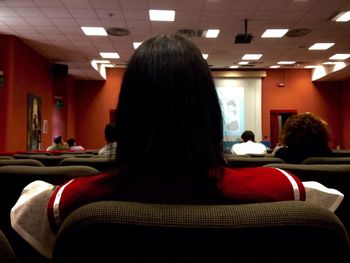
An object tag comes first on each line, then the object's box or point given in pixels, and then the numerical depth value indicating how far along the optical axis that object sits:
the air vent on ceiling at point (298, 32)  8.97
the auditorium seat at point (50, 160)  2.92
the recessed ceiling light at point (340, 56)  11.56
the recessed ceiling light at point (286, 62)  12.81
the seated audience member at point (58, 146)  8.57
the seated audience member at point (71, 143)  10.61
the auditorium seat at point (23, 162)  2.14
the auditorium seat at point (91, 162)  2.31
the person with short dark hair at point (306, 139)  2.85
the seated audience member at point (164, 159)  0.74
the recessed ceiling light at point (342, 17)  7.88
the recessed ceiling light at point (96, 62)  12.38
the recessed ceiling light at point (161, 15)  7.72
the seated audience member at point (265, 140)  13.10
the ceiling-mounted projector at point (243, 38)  8.26
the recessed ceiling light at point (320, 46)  10.37
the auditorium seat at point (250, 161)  2.35
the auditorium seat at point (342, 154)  3.56
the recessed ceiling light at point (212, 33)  9.01
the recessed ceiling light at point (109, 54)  11.35
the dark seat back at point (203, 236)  0.53
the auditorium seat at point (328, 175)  1.50
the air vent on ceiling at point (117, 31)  8.87
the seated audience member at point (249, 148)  5.93
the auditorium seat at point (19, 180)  1.48
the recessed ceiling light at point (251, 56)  11.64
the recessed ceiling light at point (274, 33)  9.04
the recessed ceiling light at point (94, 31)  8.79
